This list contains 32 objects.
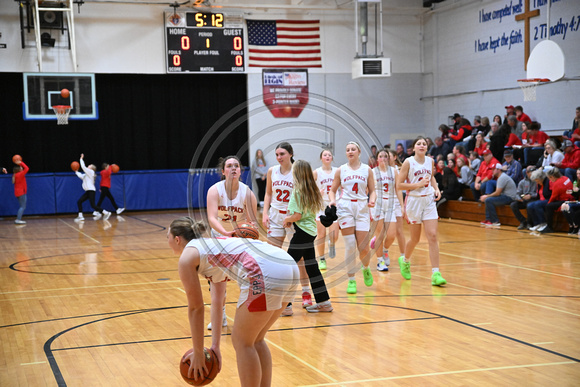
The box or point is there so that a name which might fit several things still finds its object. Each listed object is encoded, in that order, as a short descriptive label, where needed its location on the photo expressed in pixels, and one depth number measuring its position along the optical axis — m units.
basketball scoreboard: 19.89
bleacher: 13.66
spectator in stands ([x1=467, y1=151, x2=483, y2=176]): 16.97
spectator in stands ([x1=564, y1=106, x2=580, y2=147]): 14.69
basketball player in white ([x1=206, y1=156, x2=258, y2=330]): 6.34
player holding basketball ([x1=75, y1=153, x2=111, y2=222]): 18.75
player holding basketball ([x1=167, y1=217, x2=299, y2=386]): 3.72
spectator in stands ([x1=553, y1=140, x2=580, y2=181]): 13.95
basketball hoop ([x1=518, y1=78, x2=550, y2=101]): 15.86
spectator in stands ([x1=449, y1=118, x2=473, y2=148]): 18.88
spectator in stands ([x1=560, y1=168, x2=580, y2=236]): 12.73
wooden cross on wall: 16.75
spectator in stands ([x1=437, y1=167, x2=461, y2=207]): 17.44
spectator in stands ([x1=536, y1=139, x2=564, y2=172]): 14.48
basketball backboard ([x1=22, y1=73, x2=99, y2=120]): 16.77
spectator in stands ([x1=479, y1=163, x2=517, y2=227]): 15.21
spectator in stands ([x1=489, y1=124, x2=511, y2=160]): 17.02
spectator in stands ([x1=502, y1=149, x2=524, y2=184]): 15.50
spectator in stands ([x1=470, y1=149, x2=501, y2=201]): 15.91
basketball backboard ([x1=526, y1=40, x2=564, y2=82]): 15.22
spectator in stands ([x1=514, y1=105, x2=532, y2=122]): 17.12
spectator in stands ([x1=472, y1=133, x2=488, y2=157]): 17.55
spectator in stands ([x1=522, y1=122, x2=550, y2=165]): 15.84
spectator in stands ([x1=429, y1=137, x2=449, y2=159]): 18.84
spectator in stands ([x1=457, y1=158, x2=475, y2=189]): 17.12
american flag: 21.64
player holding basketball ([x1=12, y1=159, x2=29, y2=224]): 17.77
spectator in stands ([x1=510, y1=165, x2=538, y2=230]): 14.29
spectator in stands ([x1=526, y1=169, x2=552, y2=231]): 13.76
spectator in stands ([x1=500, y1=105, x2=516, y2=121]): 17.49
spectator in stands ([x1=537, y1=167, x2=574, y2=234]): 13.13
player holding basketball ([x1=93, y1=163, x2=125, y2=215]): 19.09
